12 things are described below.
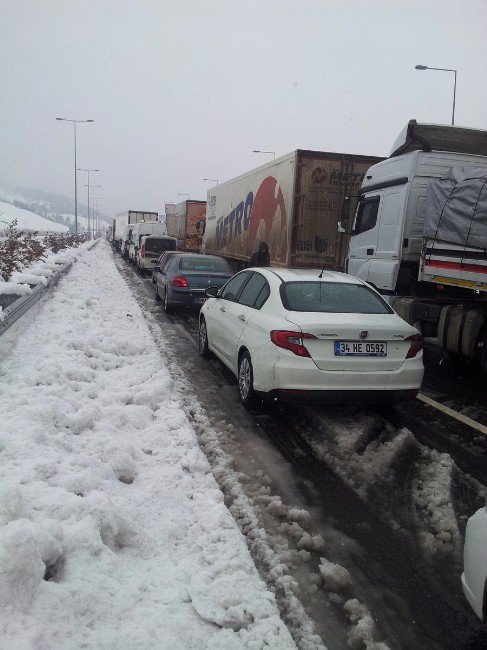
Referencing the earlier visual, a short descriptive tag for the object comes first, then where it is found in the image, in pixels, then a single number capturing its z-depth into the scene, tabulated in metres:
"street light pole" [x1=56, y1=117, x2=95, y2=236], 53.30
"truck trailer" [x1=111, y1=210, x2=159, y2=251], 46.44
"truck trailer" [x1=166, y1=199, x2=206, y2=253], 29.00
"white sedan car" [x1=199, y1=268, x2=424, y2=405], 4.90
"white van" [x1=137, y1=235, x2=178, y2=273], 24.31
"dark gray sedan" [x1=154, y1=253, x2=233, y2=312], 12.17
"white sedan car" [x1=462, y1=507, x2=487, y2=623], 2.21
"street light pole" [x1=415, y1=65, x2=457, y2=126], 23.95
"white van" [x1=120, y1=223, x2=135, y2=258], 38.59
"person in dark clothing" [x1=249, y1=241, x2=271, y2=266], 12.20
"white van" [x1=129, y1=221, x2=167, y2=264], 33.22
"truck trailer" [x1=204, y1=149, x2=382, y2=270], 11.88
